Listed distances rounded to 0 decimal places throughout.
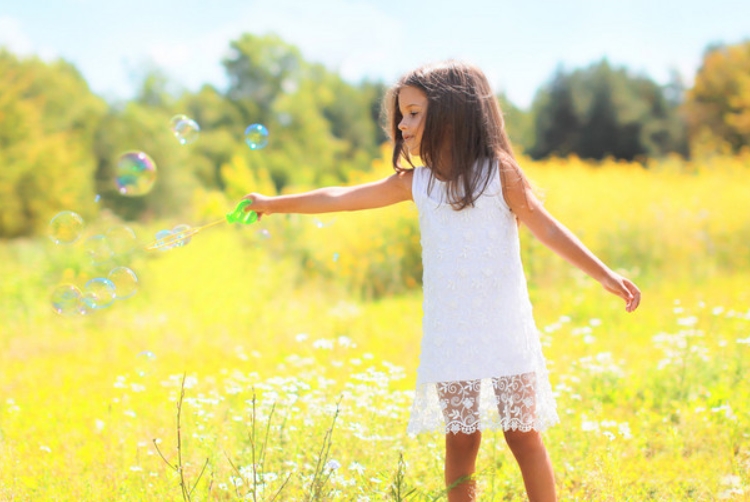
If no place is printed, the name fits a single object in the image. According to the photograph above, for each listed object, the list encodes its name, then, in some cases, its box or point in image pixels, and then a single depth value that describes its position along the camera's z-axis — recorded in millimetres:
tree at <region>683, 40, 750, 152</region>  25145
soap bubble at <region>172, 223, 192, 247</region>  2494
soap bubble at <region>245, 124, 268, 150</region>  3176
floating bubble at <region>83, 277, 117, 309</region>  2910
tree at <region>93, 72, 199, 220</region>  30688
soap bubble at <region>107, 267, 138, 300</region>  2959
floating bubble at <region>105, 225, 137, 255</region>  3035
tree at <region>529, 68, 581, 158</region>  34125
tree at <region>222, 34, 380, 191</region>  39375
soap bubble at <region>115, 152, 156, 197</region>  3350
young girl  2137
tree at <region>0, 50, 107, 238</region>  16906
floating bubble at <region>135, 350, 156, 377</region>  3074
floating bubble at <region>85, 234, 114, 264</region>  3045
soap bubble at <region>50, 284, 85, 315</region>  2980
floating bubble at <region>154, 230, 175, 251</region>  2465
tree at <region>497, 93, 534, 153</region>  34250
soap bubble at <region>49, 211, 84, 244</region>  3111
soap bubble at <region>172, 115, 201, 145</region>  3322
